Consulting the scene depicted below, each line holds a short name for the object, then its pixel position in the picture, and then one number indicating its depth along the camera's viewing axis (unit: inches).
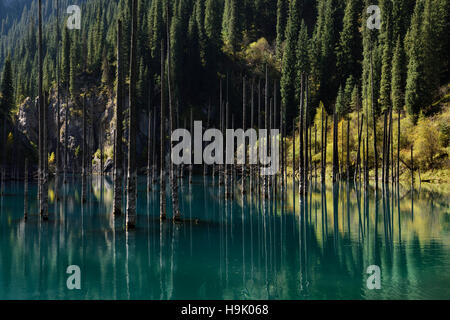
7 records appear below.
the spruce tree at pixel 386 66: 3181.6
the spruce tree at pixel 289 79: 4052.7
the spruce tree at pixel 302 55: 4146.4
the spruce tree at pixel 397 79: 3043.8
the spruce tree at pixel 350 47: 4138.8
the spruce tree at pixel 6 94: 3408.0
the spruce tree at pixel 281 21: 5196.9
